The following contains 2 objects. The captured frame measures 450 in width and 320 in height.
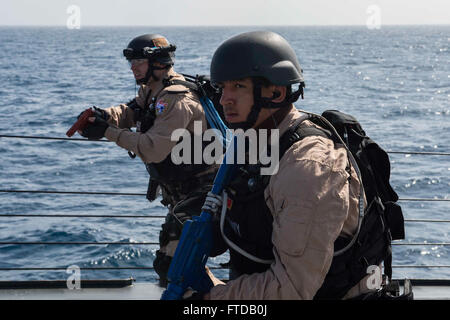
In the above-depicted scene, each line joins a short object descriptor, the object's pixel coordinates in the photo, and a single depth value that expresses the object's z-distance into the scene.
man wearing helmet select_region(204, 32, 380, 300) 2.35
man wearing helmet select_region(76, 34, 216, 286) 4.83
